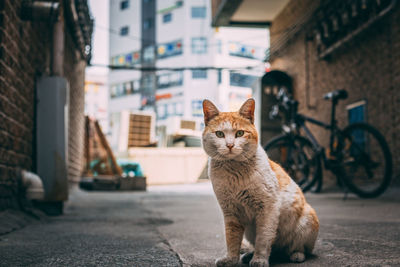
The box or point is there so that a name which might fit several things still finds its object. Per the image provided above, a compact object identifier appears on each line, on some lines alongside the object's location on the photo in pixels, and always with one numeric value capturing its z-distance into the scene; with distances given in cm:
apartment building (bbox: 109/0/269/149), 3994
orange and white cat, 167
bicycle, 479
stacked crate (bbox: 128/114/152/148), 1941
